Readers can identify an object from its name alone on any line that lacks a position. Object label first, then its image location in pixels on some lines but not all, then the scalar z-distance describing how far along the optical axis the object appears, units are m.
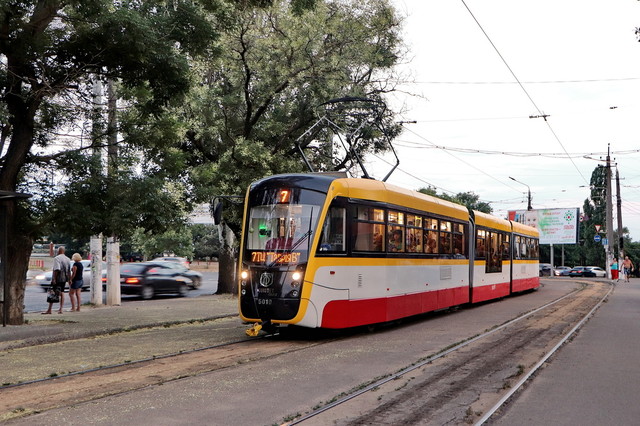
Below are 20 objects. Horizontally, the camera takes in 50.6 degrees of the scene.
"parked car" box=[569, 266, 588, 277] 66.75
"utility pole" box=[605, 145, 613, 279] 48.87
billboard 69.00
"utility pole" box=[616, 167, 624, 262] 51.19
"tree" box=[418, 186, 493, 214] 88.66
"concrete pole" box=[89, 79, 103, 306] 21.02
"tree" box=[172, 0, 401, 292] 22.64
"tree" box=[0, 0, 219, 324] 13.52
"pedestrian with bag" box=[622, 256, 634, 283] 48.75
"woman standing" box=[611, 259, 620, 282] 48.88
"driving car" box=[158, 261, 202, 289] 28.02
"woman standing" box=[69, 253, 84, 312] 18.59
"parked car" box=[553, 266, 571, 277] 69.56
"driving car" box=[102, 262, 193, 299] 25.92
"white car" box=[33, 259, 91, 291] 27.90
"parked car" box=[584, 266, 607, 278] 67.00
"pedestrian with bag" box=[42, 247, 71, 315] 17.78
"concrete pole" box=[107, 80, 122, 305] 21.14
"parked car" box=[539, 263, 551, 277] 71.94
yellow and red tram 11.98
